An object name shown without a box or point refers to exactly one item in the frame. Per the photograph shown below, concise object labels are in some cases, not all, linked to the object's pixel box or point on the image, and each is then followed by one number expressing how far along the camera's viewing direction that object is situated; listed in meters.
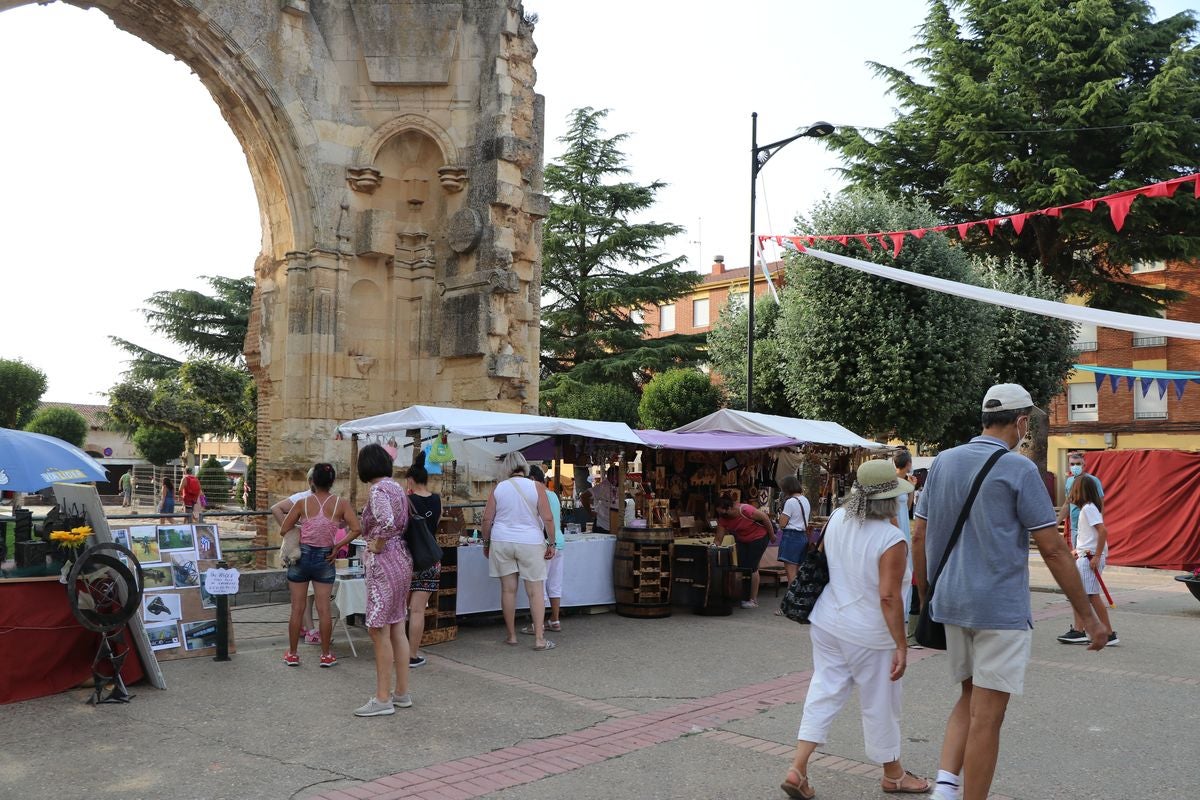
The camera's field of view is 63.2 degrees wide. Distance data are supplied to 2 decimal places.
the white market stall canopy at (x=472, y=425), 9.70
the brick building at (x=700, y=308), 52.25
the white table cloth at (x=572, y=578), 9.70
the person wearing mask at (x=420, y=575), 7.42
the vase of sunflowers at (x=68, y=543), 6.78
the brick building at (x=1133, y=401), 35.47
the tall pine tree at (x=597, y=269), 35.78
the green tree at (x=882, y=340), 20.91
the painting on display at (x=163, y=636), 7.88
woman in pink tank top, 7.84
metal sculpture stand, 6.56
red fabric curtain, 15.13
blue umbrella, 6.67
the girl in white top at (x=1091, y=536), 10.05
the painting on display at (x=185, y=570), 8.09
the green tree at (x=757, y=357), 26.39
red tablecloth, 6.47
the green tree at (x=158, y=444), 45.69
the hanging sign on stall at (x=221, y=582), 7.79
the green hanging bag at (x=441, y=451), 9.75
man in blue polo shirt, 4.08
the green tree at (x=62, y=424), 52.59
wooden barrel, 10.80
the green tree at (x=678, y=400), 29.58
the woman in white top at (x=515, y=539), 9.02
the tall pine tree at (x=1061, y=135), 26.80
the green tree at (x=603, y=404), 31.83
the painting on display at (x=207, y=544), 8.30
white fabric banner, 9.36
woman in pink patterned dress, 6.29
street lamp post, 16.85
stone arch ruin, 13.16
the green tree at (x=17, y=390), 50.75
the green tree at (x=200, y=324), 38.72
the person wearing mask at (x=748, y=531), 11.88
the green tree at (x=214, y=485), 33.66
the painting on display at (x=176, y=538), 8.13
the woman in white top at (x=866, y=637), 4.77
